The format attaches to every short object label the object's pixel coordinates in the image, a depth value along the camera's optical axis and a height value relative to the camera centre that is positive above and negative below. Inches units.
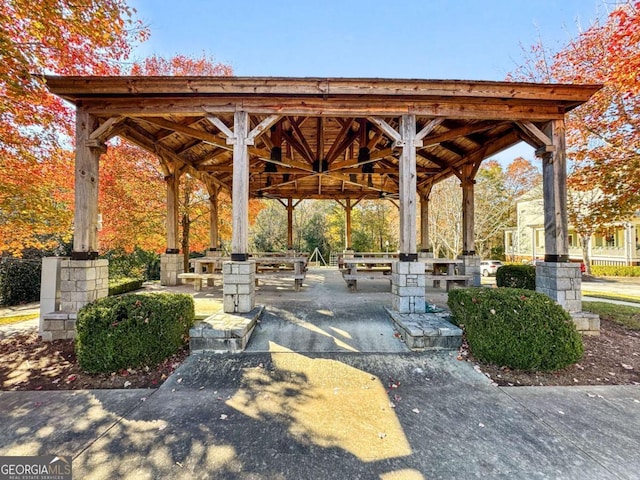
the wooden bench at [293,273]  282.2 -25.5
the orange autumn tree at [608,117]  205.8 +116.4
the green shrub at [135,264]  508.1 -30.0
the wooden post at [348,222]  520.0 +49.9
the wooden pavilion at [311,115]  193.9 +100.7
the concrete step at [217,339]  158.7 -52.4
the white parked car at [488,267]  673.0 -45.4
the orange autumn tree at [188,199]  364.5 +76.8
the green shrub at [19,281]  380.2 -45.2
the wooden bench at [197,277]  284.1 -29.4
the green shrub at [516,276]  261.6 -27.3
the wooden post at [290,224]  511.5 +46.2
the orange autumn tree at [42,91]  168.9 +109.2
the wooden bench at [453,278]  260.5 -28.5
